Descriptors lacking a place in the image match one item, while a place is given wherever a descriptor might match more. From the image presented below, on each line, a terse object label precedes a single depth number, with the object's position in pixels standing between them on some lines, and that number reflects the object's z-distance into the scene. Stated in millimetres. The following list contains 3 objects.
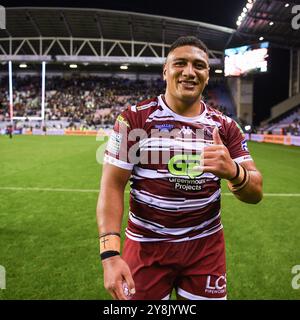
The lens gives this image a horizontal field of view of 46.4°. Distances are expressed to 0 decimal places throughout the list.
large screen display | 35031
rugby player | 2303
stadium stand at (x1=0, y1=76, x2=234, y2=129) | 48188
